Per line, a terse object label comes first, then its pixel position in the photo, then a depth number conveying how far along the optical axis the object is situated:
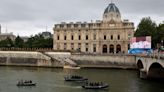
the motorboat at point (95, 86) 34.33
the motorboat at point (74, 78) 41.11
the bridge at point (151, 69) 37.63
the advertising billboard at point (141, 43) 53.34
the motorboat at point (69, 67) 60.75
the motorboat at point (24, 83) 36.47
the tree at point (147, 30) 72.43
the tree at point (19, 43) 95.80
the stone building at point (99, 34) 77.07
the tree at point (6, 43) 97.29
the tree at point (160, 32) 67.44
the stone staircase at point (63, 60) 63.21
